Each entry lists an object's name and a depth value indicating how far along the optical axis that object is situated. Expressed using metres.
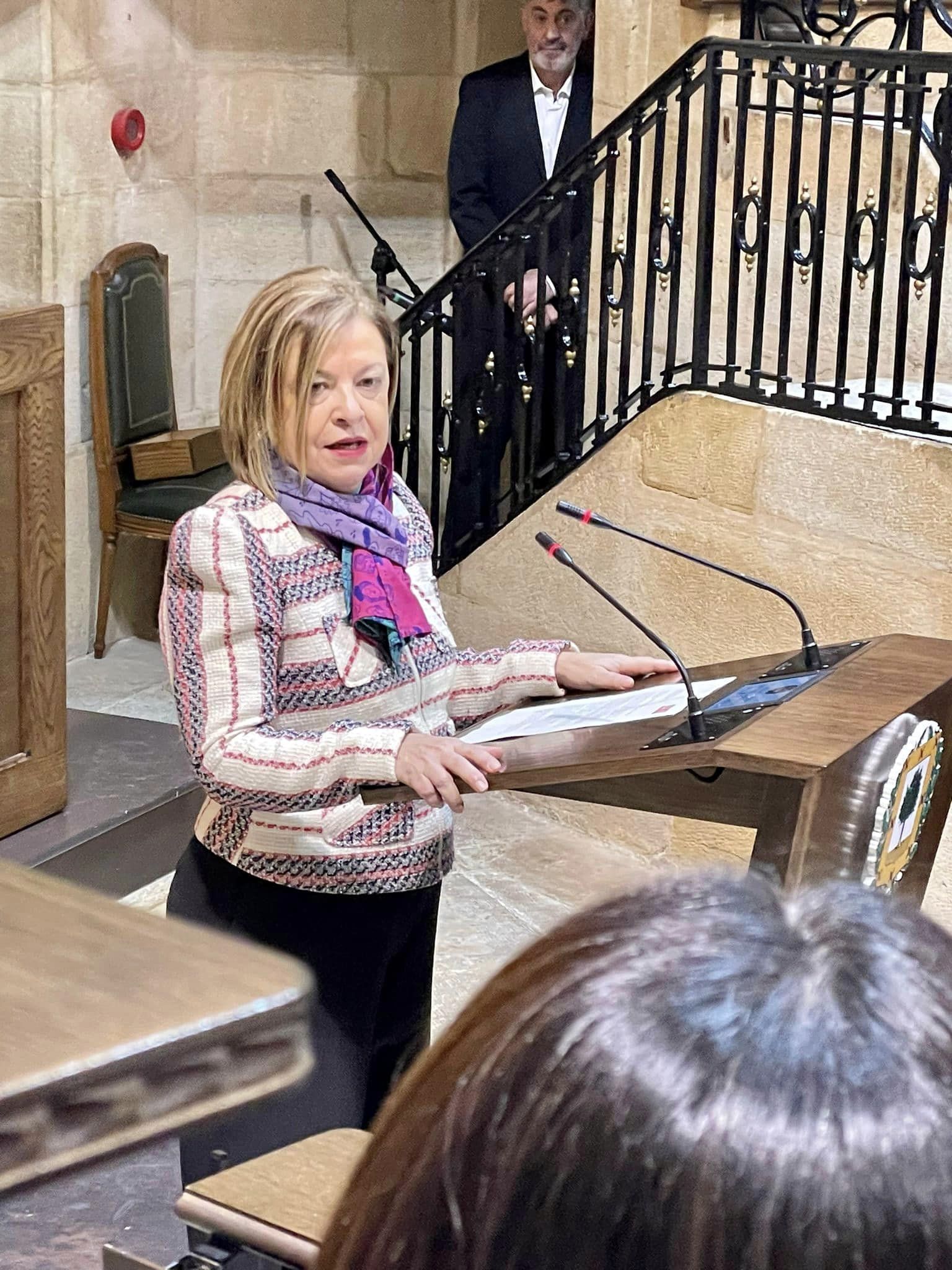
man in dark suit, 5.42
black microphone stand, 6.10
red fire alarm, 5.61
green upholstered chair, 5.57
